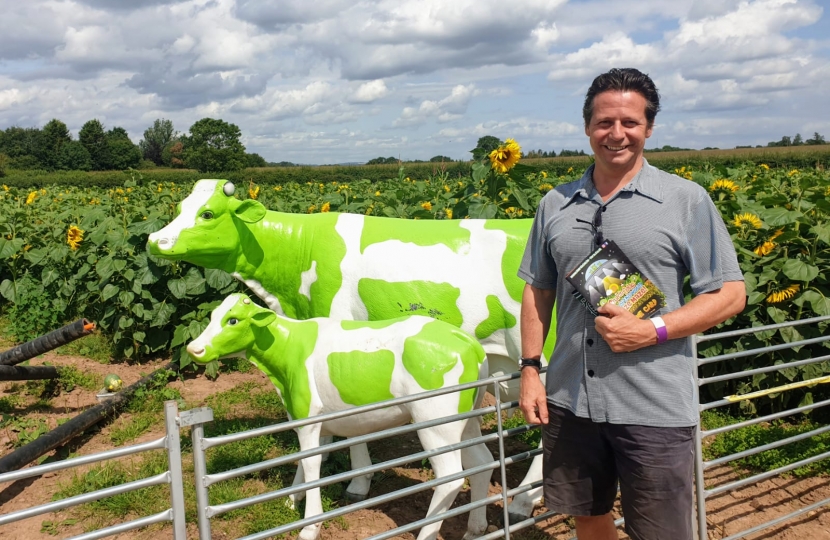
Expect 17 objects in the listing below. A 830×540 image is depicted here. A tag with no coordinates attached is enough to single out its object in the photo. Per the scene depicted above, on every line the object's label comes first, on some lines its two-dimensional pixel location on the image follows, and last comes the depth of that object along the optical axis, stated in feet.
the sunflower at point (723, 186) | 24.93
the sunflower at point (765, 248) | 19.85
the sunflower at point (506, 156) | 20.89
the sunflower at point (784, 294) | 19.44
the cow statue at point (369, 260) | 13.82
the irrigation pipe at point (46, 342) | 17.19
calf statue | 11.86
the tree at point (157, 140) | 318.04
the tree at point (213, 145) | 227.40
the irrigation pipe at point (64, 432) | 15.97
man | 8.13
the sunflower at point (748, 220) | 20.72
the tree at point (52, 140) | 269.23
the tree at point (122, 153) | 266.98
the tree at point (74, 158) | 259.60
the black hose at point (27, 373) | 18.38
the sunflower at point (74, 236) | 27.66
